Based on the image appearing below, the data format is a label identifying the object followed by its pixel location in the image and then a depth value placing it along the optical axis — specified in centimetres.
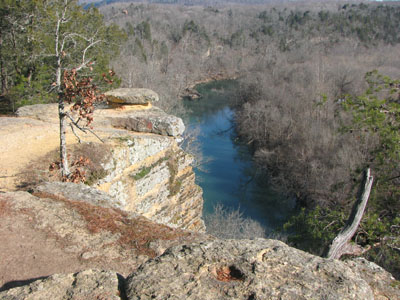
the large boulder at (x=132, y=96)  1255
